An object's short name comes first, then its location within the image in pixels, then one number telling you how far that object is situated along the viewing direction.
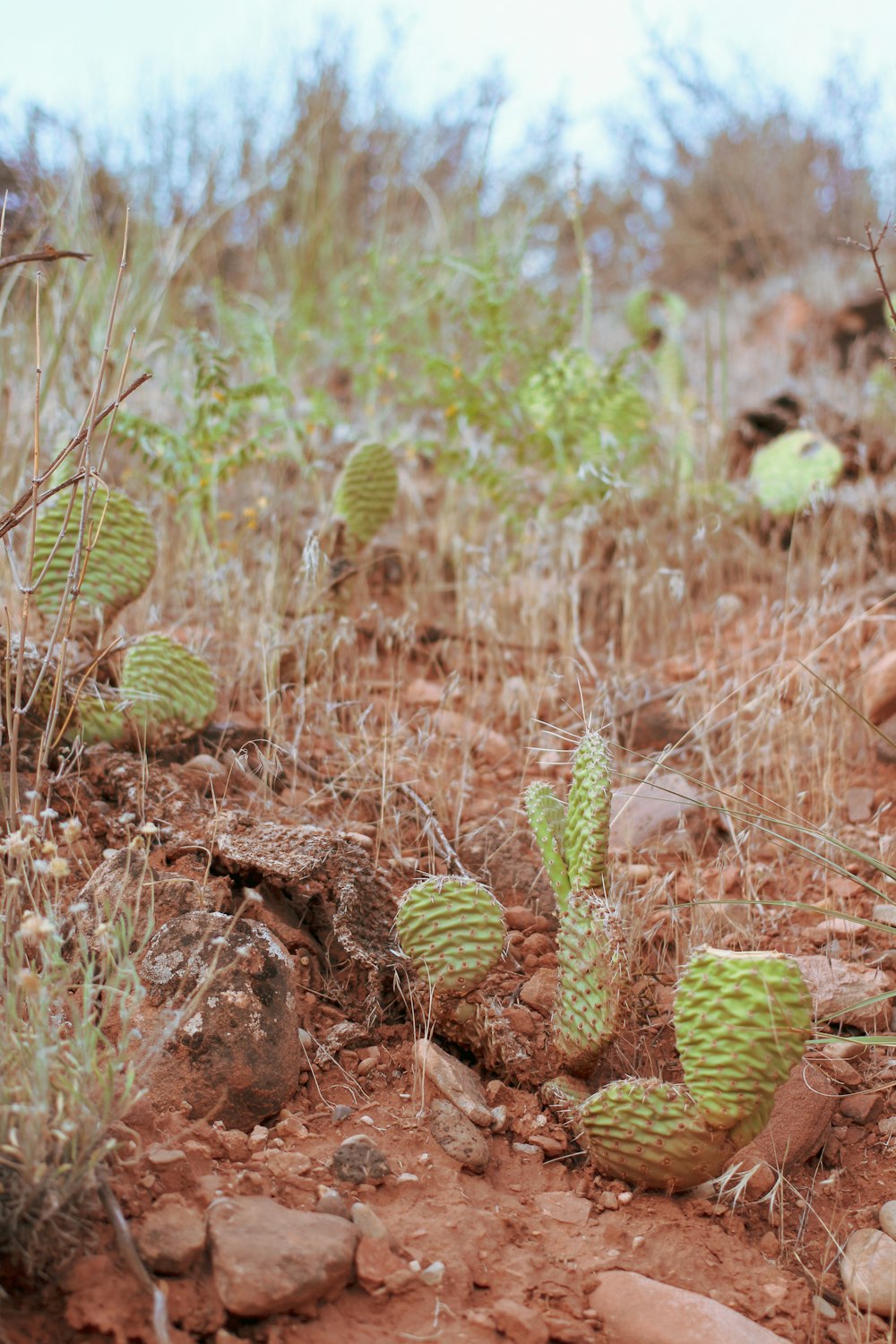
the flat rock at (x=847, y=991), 1.80
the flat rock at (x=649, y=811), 2.24
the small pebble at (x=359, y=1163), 1.39
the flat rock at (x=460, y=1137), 1.48
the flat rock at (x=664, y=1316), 1.23
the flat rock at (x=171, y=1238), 1.18
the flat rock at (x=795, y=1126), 1.57
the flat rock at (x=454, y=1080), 1.55
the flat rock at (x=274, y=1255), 1.14
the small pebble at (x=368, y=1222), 1.29
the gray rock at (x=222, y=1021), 1.46
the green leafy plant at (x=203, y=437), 2.74
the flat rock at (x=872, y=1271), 1.35
